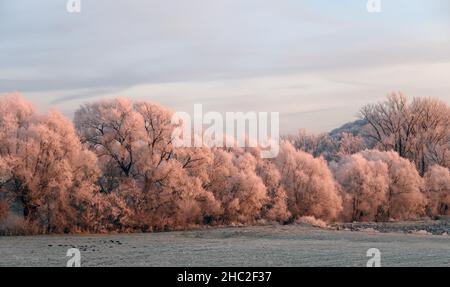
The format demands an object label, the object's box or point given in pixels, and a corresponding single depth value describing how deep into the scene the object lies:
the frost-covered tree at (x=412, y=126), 84.44
